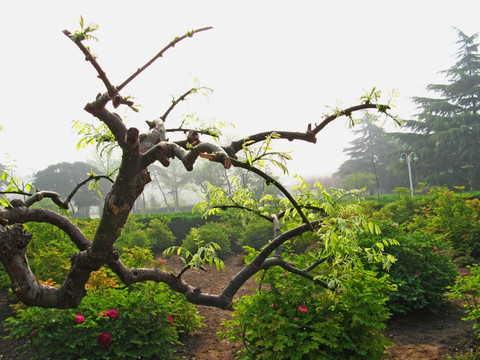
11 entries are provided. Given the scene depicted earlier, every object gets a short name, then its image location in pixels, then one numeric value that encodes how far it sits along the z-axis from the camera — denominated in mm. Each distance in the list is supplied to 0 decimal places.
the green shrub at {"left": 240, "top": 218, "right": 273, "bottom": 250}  10148
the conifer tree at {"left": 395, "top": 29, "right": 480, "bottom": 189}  25312
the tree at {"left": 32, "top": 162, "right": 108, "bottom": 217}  33031
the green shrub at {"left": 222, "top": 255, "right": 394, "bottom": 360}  2719
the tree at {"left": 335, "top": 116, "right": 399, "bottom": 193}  35875
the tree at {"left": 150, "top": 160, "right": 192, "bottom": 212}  41125
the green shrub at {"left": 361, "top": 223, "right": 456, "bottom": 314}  4520
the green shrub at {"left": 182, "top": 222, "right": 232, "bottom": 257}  9719
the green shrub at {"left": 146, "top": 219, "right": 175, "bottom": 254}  11088
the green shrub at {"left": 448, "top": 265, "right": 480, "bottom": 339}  3369
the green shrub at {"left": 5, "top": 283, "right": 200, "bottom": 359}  3393
